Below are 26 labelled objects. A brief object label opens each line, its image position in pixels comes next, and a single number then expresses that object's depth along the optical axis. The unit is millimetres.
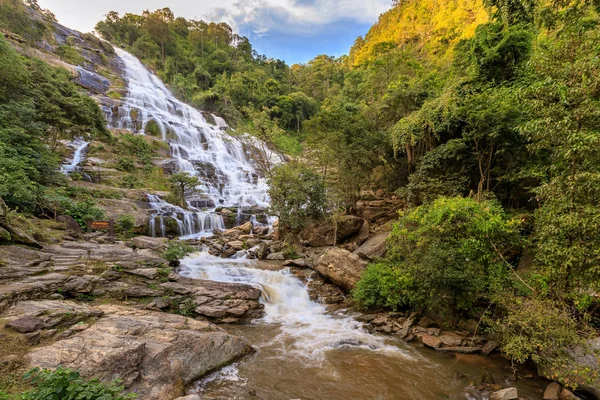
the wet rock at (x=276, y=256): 13195
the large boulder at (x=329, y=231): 14836
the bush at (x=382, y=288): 8125
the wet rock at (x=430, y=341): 6805
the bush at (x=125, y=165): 20506
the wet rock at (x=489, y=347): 6434
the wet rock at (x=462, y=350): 6512
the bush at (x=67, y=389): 2588
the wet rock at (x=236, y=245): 13945
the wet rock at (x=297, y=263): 12125
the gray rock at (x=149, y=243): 11063
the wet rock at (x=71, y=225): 10655
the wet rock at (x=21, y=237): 7542
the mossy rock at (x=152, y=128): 26247
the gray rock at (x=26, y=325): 4453
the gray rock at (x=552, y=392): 4997
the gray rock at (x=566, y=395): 4872
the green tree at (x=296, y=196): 14898
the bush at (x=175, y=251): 10039
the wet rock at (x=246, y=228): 17188
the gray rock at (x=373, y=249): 10852
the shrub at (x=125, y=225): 13133
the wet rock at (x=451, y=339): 6752
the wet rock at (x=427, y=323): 7584
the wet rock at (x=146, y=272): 8227
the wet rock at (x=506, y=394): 4848
